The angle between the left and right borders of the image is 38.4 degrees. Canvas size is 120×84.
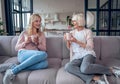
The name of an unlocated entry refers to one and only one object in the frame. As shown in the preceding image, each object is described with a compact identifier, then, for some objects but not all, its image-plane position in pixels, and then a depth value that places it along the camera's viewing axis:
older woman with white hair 1.77
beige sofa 2.22
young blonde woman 1.98
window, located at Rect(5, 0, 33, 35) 4.40
